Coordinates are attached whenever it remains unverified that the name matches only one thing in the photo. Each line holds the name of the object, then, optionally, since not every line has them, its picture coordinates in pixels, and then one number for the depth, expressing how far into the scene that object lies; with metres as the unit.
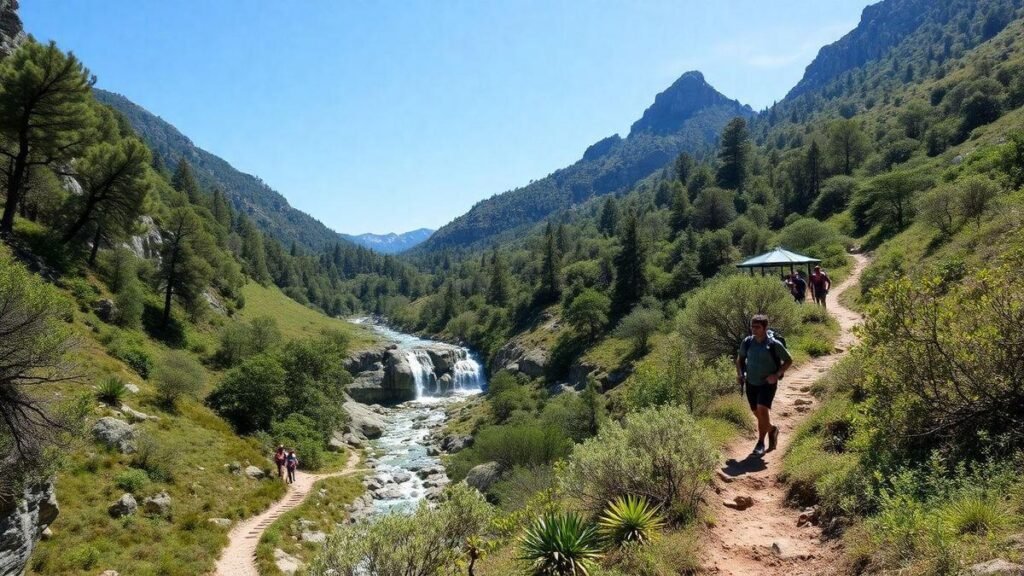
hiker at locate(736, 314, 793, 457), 9.80
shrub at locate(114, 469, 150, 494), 20.83
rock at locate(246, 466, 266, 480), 29.22
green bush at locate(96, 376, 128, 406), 24.58
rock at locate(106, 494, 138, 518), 19.40
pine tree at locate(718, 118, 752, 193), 103.50
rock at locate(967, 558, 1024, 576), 4.21
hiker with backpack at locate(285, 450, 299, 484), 32.44
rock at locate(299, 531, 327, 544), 24.44
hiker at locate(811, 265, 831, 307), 24.91
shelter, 27.56
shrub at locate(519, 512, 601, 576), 7.41
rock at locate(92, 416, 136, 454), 22.19
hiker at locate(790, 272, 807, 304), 25.22
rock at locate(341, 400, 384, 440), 54.28
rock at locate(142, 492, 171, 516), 20.81
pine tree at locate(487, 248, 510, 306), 115.06
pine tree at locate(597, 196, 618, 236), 139.62
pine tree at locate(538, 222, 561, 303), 91.62
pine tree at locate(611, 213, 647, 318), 67.69
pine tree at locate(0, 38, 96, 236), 30.42
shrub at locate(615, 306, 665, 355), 52.66
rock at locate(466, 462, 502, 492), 29.30
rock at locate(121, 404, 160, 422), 25.23
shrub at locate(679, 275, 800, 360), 19.22
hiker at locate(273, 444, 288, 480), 31.90
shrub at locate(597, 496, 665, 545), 7.75
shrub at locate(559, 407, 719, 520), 8.76
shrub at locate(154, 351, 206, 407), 30.31
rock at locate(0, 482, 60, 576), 12.20
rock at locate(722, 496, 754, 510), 9.01
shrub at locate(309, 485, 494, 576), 8.77
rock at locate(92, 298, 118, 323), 35.19
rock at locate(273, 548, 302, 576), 20.84
